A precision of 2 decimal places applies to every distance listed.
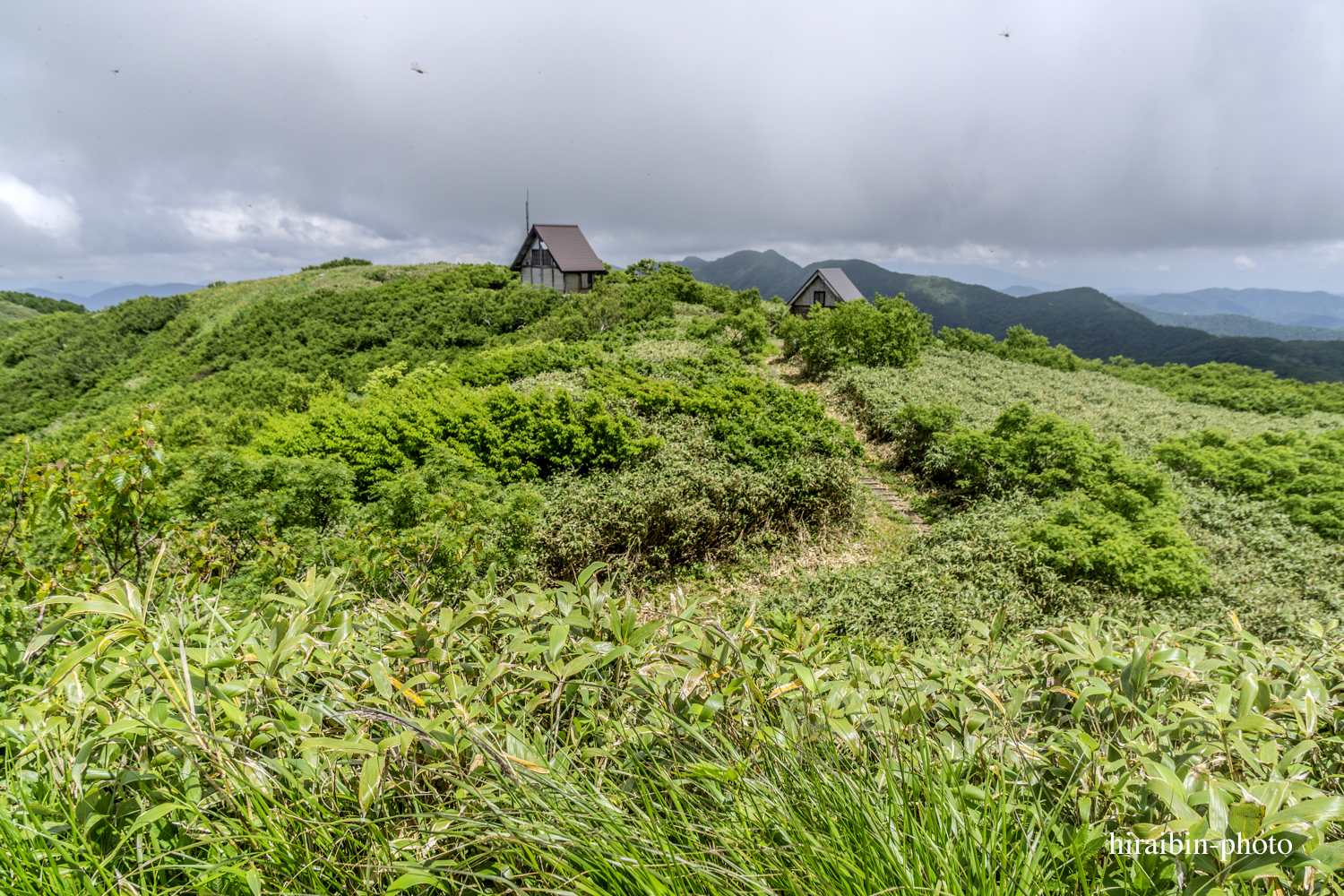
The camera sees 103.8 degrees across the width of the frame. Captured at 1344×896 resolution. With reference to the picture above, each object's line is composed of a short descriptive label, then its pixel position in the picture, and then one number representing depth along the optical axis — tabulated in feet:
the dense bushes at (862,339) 55.06
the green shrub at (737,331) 60.68
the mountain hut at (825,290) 98.02
